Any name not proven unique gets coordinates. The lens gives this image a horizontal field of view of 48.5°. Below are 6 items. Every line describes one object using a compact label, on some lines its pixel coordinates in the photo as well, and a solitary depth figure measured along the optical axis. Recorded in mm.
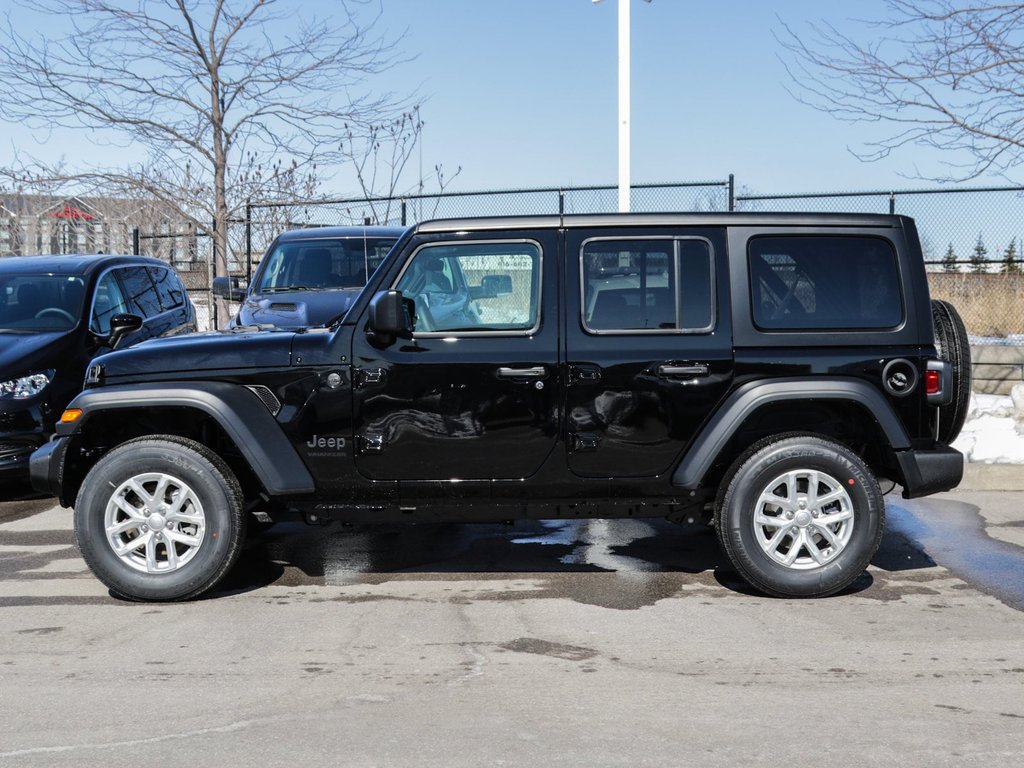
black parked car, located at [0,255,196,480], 8336
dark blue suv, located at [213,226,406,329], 9820
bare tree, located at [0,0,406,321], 15891
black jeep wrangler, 5688
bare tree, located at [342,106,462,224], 15523
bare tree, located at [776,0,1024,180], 10406
